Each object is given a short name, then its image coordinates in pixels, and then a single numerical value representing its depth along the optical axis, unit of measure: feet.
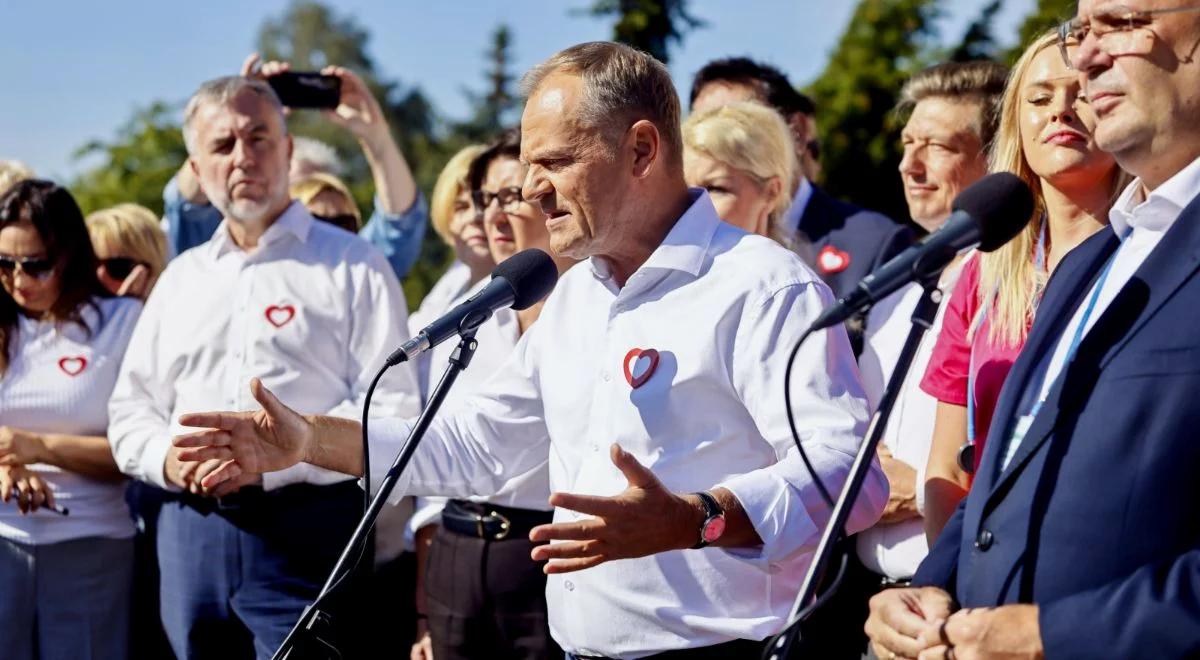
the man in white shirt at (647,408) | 9.50
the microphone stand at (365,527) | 9.30
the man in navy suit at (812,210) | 17.07
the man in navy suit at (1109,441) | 7.18
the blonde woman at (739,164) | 15.84
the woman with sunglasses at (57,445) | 17.49
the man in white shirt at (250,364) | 16.07
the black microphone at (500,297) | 9.61
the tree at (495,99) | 164.86
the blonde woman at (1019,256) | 11.18
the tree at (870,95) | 59.31
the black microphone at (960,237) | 7.61
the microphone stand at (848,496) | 7.54
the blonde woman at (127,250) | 21.98
